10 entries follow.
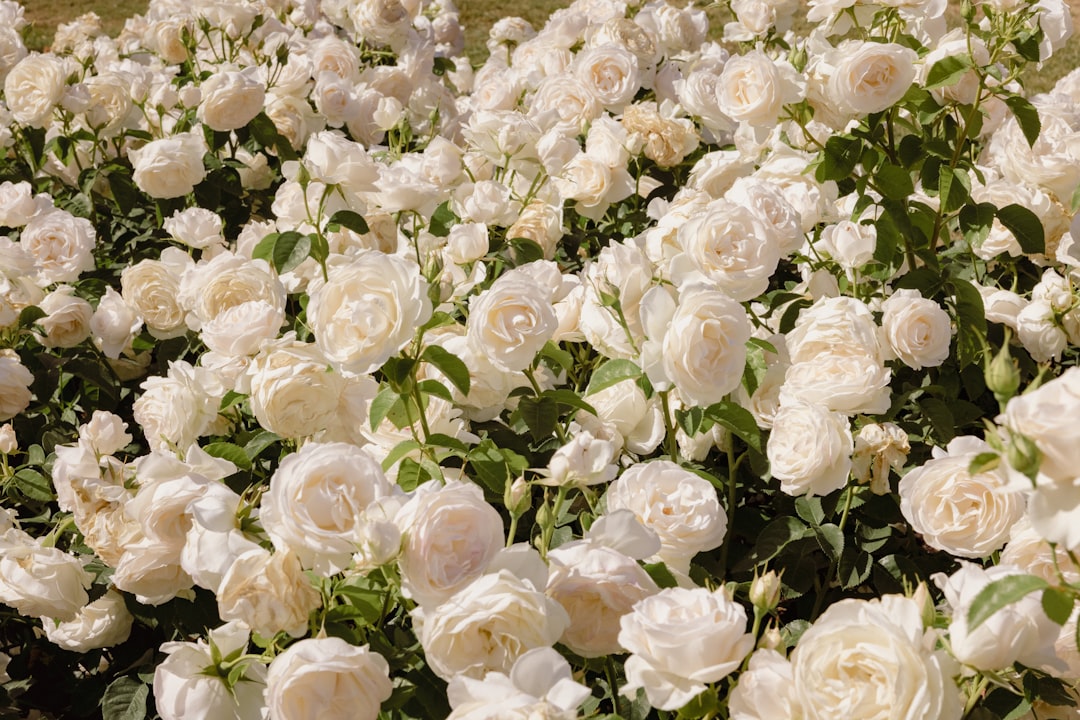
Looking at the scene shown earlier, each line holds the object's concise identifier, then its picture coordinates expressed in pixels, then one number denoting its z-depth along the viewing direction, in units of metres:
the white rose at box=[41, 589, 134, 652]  1.67
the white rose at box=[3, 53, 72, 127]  2.81
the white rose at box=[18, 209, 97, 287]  2.29
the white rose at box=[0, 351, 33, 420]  1.99
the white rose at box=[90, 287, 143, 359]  2.20
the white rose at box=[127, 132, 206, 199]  2.54
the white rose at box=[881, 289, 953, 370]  1.69
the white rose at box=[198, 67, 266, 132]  2.62
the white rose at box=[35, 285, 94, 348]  2.18
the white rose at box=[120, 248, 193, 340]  2.18
